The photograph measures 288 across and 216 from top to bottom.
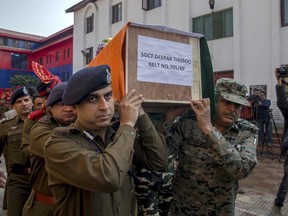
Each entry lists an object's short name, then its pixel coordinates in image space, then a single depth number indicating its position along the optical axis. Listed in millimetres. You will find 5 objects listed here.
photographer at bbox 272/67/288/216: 3598
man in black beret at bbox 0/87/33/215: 2600
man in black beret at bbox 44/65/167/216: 1185
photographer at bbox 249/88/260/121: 7716
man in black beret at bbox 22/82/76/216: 1868
